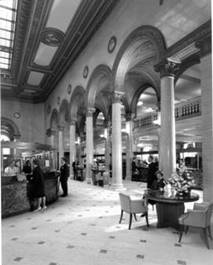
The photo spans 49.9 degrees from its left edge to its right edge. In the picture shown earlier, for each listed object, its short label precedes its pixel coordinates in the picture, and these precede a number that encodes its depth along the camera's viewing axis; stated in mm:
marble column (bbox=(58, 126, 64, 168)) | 18453
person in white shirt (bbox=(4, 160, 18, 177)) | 9276
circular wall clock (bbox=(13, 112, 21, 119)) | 22672
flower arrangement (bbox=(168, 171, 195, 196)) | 5007
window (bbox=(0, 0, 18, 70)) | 10412
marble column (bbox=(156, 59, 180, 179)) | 7176
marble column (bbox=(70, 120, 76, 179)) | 15930
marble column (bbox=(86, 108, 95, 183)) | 13023
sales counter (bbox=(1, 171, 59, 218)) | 6371
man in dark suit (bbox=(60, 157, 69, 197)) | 8836
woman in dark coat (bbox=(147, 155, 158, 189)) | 6826
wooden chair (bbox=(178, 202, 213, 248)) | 4094
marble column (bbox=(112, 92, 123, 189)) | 10305
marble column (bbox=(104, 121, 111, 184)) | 18844
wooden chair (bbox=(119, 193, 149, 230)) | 5047
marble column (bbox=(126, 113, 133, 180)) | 15461
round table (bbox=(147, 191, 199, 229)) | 4742
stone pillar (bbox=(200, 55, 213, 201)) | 5496
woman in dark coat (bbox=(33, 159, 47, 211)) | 6648
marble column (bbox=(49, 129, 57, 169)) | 20720
